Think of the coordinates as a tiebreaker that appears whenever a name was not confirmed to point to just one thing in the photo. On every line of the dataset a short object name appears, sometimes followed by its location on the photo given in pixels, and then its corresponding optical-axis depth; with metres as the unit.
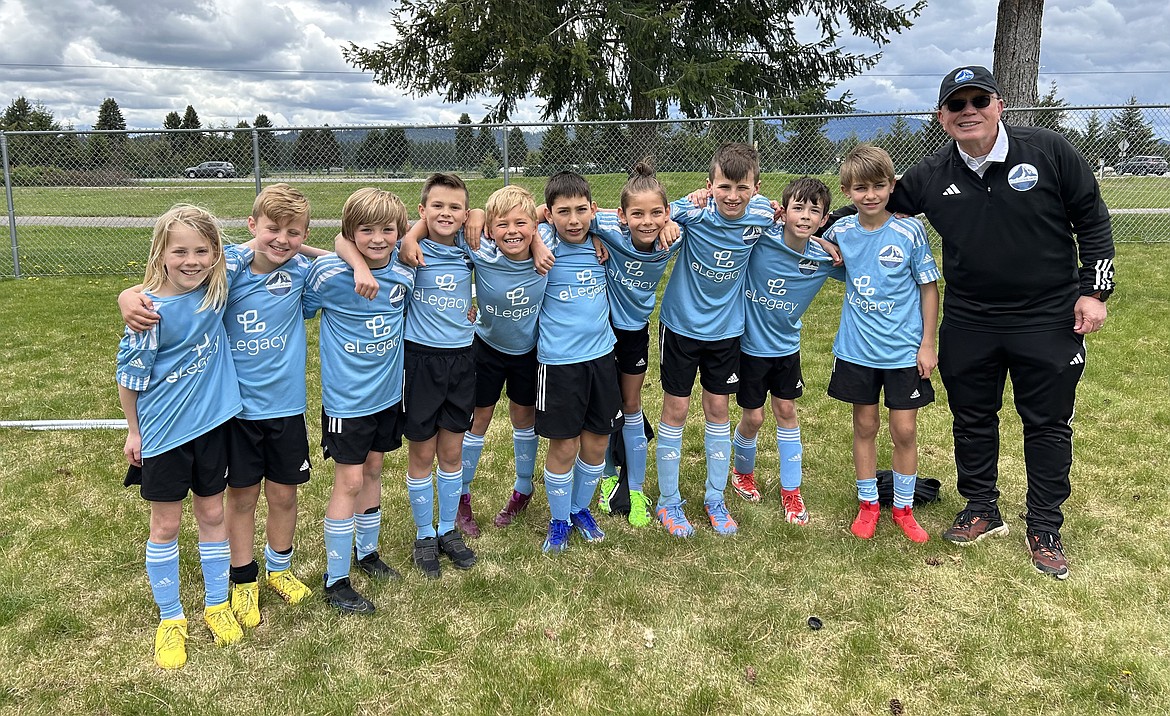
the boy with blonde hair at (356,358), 3.20
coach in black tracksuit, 3.46
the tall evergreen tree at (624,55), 17.62
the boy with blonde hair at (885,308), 3.78
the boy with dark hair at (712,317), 3.77
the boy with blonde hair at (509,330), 3.51
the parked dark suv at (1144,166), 11.57
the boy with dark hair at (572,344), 3.66
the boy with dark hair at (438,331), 3.46
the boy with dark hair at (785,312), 3.86
